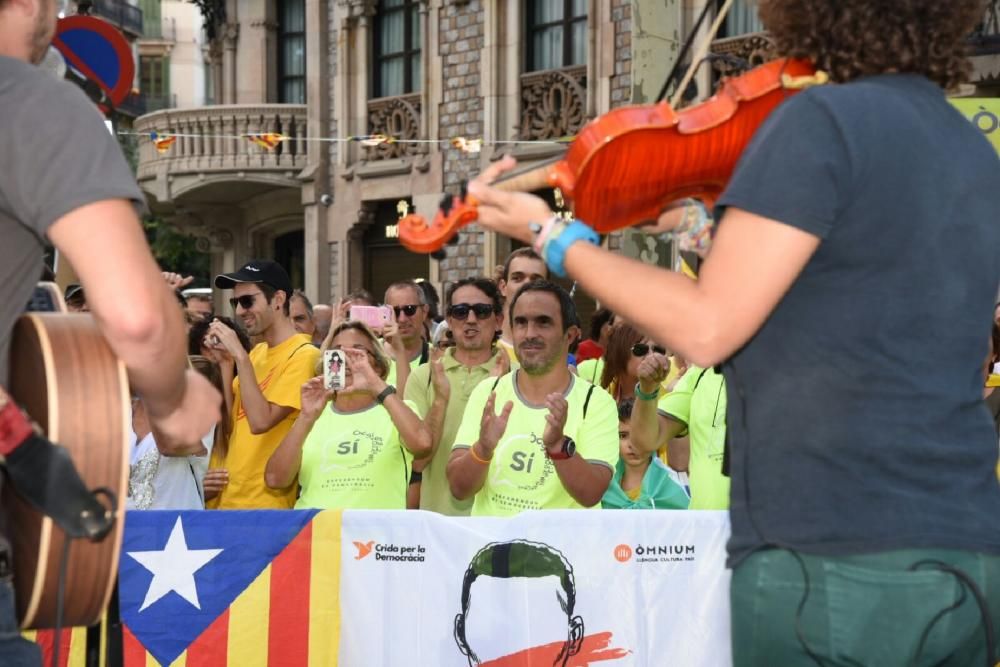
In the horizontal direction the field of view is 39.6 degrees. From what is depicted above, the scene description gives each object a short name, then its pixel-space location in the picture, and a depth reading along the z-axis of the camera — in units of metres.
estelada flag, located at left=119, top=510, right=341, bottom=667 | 5.63
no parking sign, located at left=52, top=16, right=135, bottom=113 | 7.54
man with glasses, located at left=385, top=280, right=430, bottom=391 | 8.36
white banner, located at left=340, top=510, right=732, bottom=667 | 5.46
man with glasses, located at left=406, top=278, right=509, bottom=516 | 6.80
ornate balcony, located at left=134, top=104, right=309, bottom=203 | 24.44
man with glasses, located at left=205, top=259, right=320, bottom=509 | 6.64
